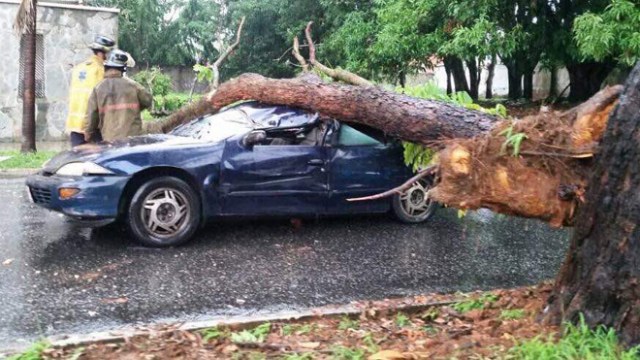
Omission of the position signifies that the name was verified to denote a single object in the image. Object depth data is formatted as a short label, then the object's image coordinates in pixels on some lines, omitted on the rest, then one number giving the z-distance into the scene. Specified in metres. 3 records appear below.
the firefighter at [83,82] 8.92
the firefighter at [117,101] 8.25
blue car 6.38
